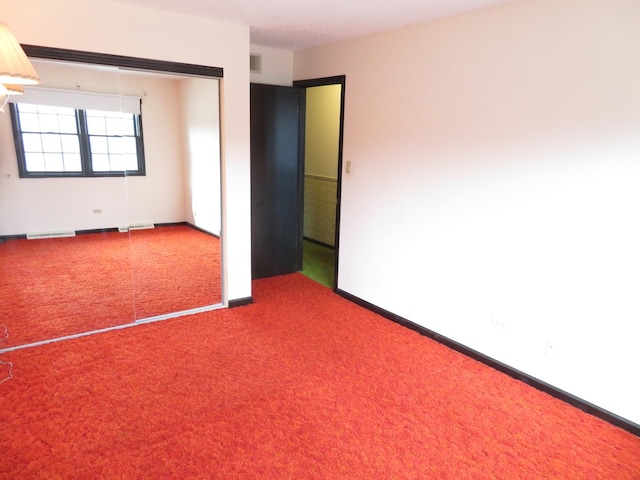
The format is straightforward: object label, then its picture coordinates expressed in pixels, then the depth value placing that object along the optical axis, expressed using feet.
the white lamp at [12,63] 5.48
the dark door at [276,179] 14.32
